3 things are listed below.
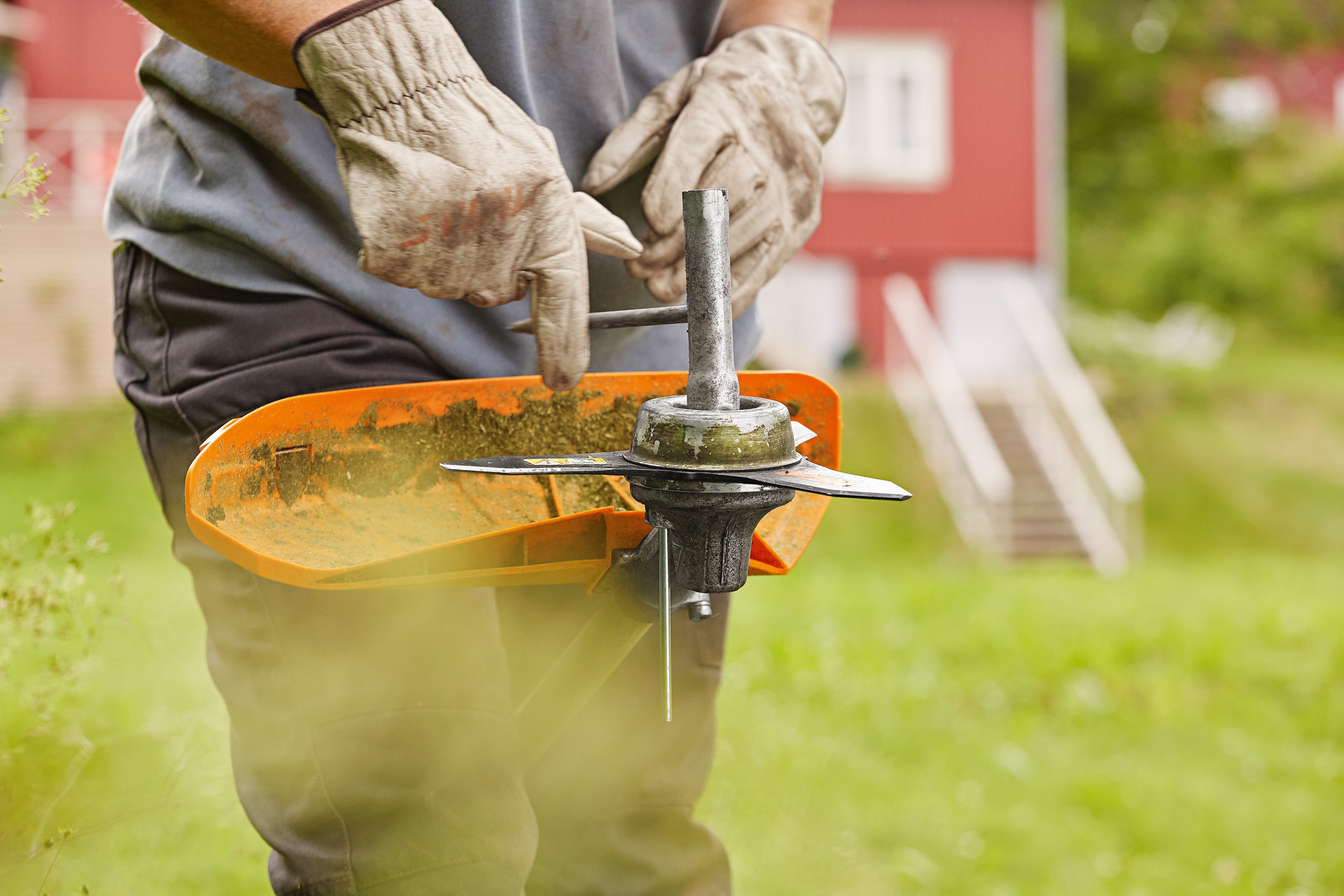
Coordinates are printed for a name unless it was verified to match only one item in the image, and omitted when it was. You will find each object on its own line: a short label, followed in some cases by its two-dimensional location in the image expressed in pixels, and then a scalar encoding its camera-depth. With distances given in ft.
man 5.57
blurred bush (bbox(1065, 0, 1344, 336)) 76.10
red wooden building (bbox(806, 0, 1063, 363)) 48.73
